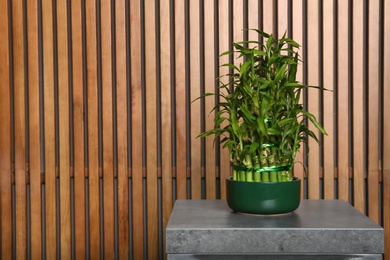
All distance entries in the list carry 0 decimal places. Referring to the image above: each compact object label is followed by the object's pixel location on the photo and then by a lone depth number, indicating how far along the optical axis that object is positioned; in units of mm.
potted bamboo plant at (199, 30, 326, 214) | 2053
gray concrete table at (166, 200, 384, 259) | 1865
